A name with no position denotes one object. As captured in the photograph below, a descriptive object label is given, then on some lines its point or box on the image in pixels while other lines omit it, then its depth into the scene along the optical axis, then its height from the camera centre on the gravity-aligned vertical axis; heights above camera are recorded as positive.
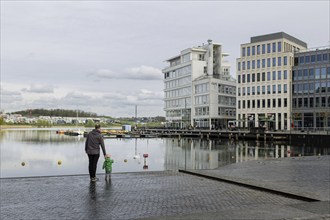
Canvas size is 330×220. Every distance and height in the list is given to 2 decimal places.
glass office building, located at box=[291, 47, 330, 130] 86.25 +8.59
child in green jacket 15.95 -1.77
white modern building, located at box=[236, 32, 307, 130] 93.25 +11.72
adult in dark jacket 15.11 -0.92
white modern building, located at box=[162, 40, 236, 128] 110.88 +11.22
